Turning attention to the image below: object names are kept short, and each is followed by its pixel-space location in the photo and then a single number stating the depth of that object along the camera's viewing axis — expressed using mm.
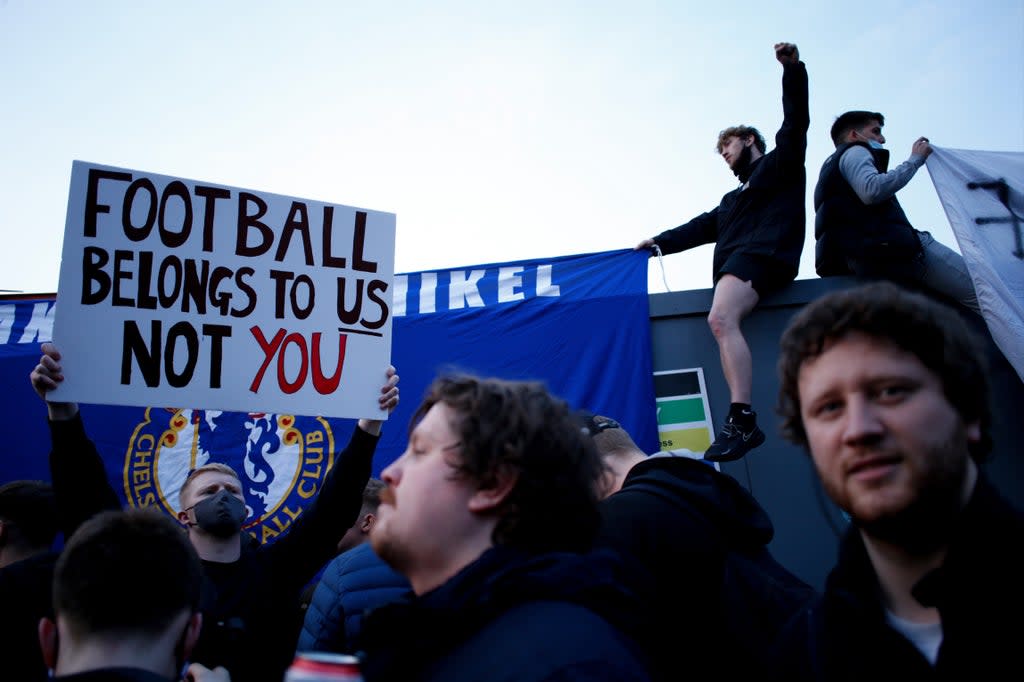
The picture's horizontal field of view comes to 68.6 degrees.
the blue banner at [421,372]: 4676
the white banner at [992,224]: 4258
